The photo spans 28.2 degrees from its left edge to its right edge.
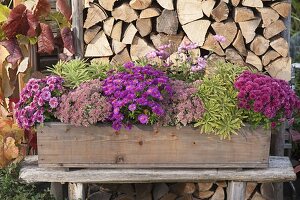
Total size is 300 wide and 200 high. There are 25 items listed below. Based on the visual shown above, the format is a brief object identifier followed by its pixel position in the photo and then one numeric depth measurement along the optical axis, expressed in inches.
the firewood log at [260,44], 160.1
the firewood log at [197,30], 158.9
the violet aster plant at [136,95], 135.8
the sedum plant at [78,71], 146.3
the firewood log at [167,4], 156.9
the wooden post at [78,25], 161.0
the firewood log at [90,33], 162.2
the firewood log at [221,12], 156.6
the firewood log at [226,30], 158.2
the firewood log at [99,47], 161.5
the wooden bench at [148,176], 141.9
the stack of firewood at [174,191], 160.9
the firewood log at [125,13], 158.1
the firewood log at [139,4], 156.4
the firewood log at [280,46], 160.4
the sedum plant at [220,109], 139.5
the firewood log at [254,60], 161.2
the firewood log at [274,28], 159.3
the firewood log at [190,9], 157.5
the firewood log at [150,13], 157.0
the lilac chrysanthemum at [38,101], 139.1
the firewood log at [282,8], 158.1
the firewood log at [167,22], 158.2
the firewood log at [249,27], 158.2
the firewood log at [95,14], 159.6
